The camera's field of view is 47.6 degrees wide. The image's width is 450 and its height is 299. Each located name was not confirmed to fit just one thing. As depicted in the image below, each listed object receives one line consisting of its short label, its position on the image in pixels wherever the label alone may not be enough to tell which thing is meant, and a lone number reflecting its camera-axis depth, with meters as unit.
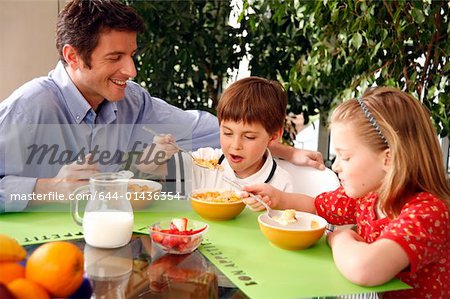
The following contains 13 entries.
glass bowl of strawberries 1.02
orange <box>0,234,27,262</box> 0.72
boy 1.64
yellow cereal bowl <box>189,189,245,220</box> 1.23
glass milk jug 1.04
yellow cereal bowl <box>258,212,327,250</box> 1.04
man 1.45
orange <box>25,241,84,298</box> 0.72
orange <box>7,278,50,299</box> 0.67
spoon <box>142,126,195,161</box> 1.49
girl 0.96
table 0.85
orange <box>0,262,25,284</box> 0.69
